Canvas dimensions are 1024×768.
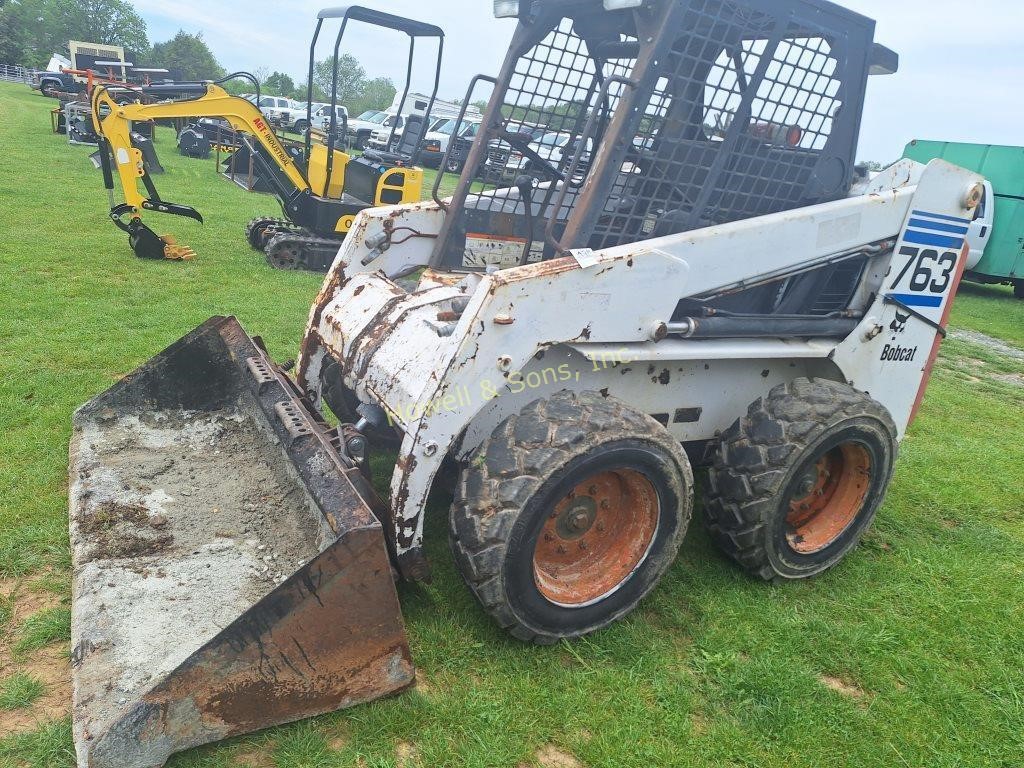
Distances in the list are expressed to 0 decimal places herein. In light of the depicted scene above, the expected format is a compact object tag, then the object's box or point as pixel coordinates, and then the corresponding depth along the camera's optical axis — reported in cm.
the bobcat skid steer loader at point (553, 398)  238
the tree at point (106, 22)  8338
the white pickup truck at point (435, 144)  2119
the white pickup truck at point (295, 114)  2086
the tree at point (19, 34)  5953
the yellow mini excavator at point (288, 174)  847
